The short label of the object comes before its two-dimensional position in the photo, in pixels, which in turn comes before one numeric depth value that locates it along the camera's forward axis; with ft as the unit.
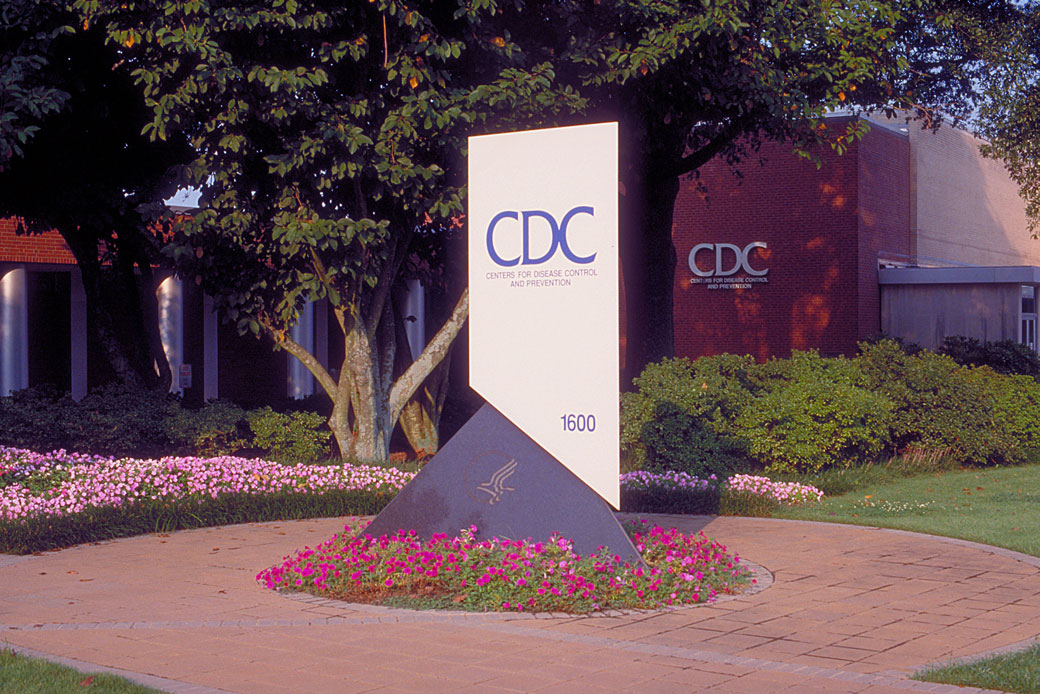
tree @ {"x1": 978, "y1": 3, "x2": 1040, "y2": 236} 68.23
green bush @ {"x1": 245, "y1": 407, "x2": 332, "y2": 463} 54.70
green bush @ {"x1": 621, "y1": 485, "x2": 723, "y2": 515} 42.06
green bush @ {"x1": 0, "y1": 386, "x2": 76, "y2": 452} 52.06
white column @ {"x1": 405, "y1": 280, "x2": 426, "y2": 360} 90.58
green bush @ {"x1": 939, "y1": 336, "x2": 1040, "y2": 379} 72.95
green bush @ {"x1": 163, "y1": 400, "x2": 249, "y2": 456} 54.13
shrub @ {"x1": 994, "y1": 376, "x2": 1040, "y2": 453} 62.34
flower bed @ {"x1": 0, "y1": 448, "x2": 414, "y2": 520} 37.22
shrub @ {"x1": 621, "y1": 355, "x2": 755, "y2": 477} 48.96
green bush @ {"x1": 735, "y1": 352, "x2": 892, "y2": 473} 51.24
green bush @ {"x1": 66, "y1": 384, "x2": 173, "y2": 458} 52.60
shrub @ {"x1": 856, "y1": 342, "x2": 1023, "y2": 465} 57.98
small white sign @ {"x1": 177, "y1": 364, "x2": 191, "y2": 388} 76.48
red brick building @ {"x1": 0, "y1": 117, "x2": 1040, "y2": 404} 98.22
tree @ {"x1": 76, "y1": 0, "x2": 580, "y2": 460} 42.60
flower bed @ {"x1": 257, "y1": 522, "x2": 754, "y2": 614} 26.12
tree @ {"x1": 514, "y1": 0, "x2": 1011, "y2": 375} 47.52
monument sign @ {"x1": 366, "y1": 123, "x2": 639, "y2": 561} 28.68
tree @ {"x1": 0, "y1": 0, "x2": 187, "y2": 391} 46.14
